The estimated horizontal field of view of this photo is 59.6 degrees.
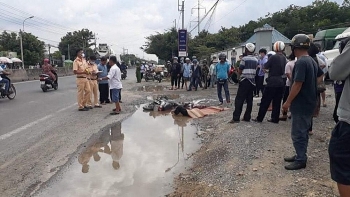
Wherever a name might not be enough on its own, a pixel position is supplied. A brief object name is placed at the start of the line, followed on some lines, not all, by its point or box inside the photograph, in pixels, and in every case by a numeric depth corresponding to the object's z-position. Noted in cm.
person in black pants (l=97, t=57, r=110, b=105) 1084
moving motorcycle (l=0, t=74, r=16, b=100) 1149
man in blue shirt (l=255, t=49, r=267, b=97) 862
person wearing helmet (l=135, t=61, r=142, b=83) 2280
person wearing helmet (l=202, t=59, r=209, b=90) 1580
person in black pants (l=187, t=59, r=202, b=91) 1499
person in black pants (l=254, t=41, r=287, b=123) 638
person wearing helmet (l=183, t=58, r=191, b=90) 1555
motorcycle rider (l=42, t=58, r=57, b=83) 1456
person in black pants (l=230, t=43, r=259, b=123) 659
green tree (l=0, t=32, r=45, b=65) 5035
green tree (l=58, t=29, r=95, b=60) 7381
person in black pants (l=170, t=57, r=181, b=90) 1595
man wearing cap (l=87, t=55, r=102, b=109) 1009
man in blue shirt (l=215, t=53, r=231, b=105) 931
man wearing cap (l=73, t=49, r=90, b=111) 929
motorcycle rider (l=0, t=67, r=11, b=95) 1153
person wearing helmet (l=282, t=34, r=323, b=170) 390
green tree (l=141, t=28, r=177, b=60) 4402
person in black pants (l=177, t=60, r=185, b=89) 1619
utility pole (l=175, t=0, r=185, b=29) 3139
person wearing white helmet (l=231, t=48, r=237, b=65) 2031
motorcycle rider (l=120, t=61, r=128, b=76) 2694
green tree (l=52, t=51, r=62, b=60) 6532
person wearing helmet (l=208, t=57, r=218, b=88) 1431
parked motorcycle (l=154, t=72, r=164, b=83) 2325
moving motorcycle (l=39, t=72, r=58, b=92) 1473
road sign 1817
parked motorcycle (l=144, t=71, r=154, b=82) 2483
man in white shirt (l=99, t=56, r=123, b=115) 877
